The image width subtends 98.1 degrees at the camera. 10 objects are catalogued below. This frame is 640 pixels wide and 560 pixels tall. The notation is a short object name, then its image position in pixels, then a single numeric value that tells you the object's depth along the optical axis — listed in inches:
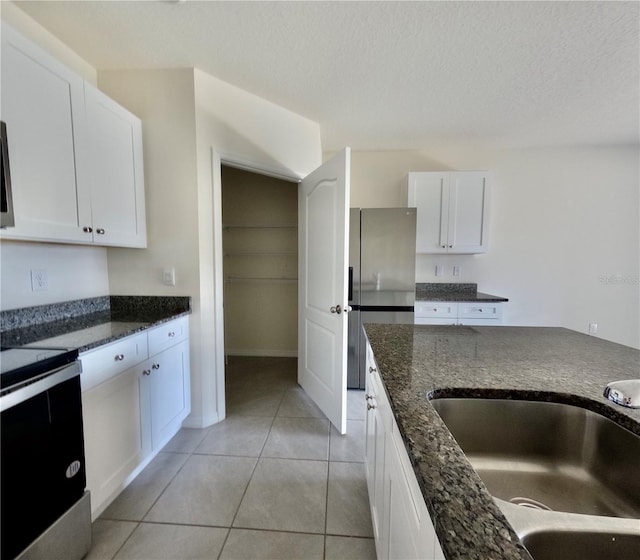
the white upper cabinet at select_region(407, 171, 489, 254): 115.7
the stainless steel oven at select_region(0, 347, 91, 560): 33.3
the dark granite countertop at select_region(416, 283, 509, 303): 119.0
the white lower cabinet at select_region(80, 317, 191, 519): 48.4
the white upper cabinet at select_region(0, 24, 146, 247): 45.7
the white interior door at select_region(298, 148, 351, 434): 74.2
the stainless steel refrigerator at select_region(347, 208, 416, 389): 104.3
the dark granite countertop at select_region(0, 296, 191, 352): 48.5
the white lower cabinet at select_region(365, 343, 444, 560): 21.8
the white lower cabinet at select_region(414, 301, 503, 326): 109.5
